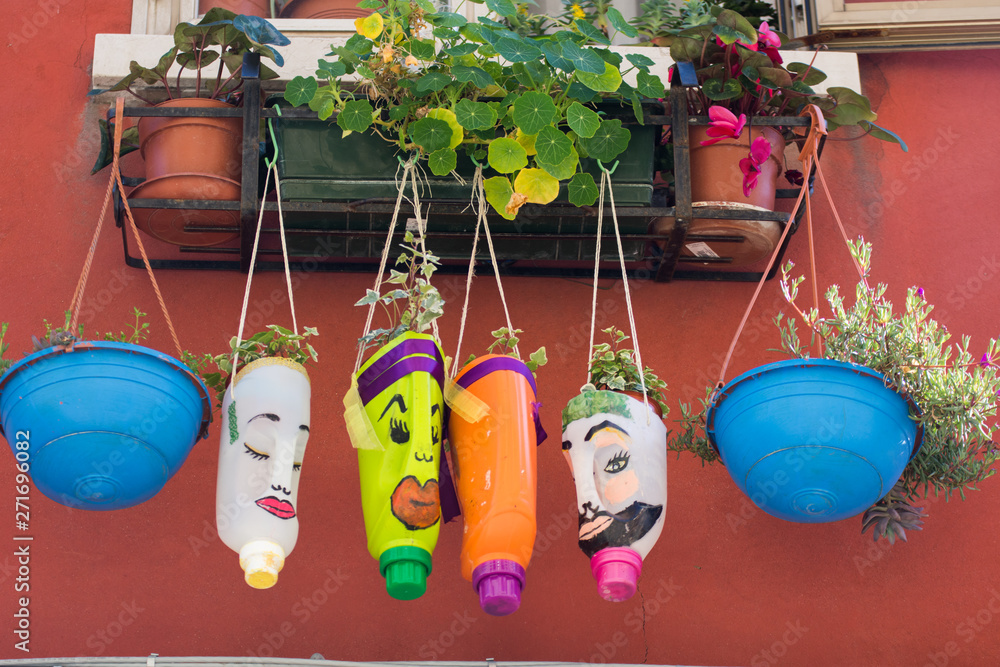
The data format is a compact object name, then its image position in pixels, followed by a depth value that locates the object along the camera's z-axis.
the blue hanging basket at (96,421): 1.91
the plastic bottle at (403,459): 1.87
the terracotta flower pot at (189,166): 2.63
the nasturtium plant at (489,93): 2.46
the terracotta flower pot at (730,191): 2.69
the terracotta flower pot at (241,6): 3.25
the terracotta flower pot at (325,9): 3.22
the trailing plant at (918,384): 2.06
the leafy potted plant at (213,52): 2.65
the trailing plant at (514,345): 2.17
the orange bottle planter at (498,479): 1.85
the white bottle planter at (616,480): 1.91
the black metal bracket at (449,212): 2.59
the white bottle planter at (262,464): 1.87
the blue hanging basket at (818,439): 1.97
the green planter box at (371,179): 2.60
